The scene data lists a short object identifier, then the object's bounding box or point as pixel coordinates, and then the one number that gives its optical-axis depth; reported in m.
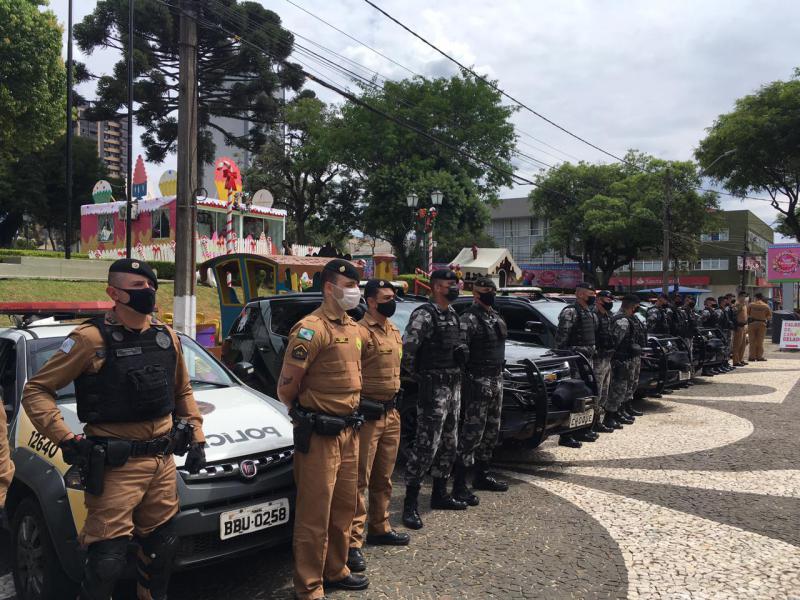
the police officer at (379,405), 4.07
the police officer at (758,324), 17.25
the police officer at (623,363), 8.35
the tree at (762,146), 28.56
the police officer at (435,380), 4.69
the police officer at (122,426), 2.78
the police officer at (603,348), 7.87
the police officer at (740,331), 16.12
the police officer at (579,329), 7.49
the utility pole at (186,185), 8.95
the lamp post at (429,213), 22.50
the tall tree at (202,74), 33.12
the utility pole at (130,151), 20.36
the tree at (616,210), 41.84
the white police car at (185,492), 3.10
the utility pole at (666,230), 24.77
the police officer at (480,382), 5.11
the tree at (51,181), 41.75
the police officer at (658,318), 10.96
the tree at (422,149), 35.44
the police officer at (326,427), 3.38
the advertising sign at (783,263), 27.23
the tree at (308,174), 40.59
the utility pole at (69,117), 20.31
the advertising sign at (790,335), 20.47
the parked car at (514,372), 5.82
